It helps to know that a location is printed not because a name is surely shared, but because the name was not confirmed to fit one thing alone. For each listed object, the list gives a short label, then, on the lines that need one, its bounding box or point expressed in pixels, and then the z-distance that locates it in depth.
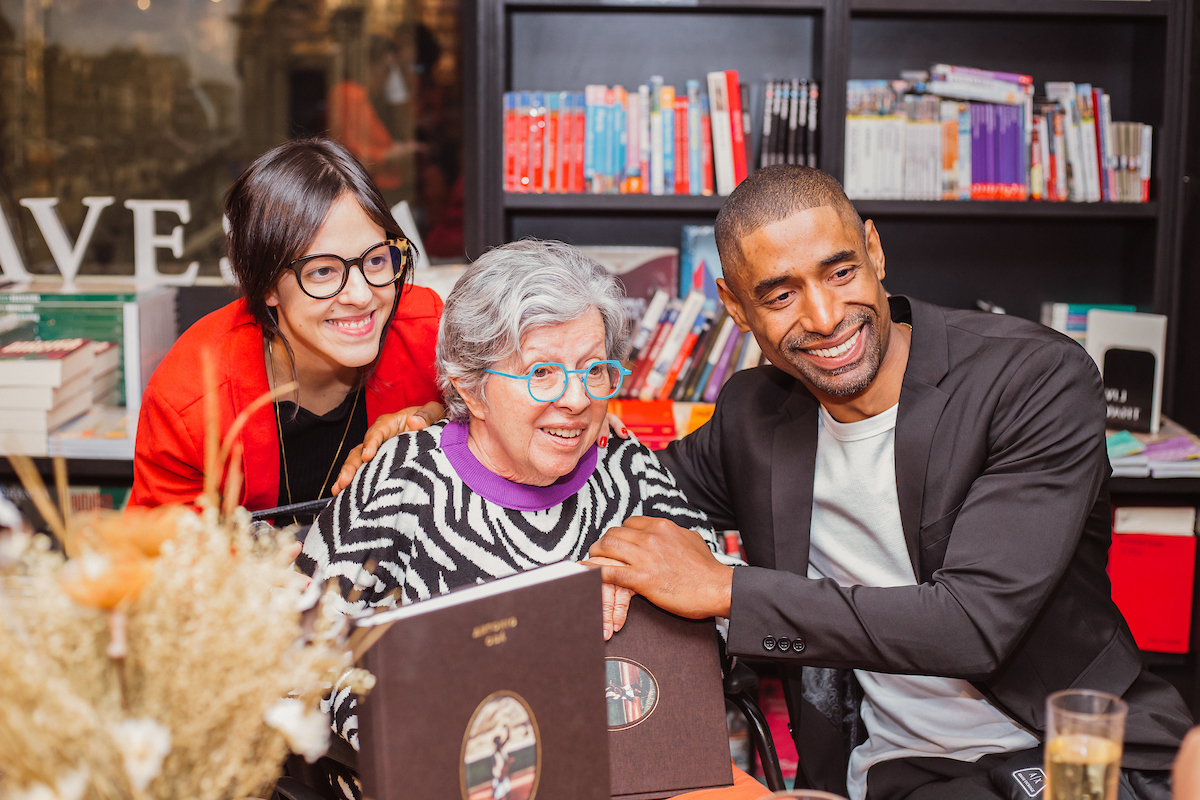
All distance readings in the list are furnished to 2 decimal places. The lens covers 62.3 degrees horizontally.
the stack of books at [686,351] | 2.99
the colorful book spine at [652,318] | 3.00
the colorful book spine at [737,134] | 2.95
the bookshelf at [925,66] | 2.91
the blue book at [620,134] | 2.94
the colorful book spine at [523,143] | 2.95
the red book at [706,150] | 2.96
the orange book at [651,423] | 2.75
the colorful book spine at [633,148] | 2.96
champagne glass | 0.92
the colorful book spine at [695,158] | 2.96
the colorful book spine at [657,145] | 2.96
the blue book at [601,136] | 2.94
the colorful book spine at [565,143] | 2.96
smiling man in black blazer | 1.52
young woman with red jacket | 1.81
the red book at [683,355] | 2.99
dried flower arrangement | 0.75
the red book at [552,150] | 2.95
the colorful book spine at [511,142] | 2.96
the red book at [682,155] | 2.96
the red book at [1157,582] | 2.86
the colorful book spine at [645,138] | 2.96
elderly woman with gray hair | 1.57
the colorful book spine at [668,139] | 2.95
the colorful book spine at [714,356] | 2.99
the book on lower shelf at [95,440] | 2.78
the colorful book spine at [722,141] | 2.95
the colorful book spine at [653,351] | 3.00
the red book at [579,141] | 2.96
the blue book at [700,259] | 3.20
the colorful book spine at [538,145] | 2.95
